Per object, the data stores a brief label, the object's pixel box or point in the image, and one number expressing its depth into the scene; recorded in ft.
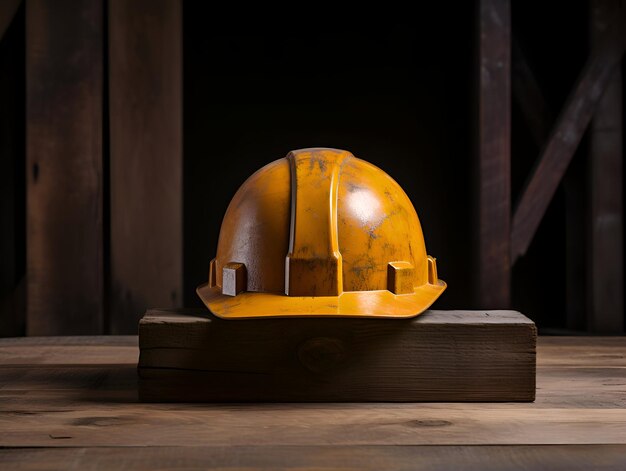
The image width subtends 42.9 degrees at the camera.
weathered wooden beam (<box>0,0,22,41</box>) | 12.28
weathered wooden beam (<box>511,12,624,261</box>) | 12.64
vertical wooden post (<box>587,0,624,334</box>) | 12.67
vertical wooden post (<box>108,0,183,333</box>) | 12.50
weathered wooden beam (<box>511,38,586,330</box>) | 13.46
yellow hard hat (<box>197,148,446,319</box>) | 7.80
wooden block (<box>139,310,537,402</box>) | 7.92
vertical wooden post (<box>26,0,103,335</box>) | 12.30
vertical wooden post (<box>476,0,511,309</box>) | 12.43
